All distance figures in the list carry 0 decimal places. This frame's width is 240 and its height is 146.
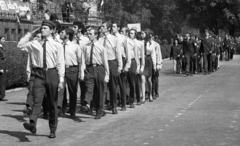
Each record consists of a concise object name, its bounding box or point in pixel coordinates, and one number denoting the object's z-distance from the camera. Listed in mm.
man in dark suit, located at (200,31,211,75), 31383
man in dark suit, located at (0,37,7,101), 18000
